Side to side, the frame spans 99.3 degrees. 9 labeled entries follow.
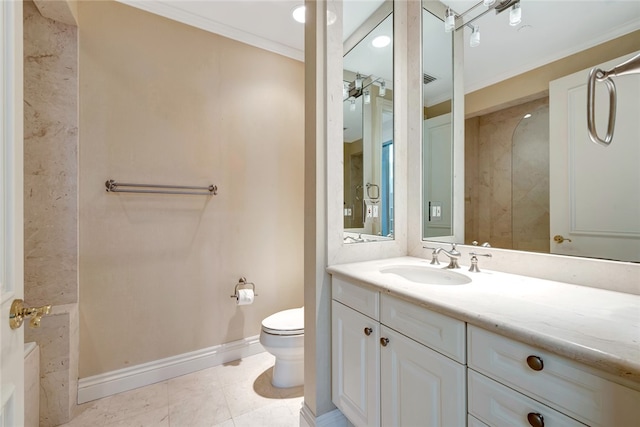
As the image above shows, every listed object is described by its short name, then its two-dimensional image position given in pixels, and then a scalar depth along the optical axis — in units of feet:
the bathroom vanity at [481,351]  1.96
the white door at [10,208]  1.95
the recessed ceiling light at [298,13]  6.30
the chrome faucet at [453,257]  4.52
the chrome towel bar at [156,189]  5.66
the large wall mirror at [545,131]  3.31
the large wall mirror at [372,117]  5.64
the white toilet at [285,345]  5.71
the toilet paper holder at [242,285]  6.95
